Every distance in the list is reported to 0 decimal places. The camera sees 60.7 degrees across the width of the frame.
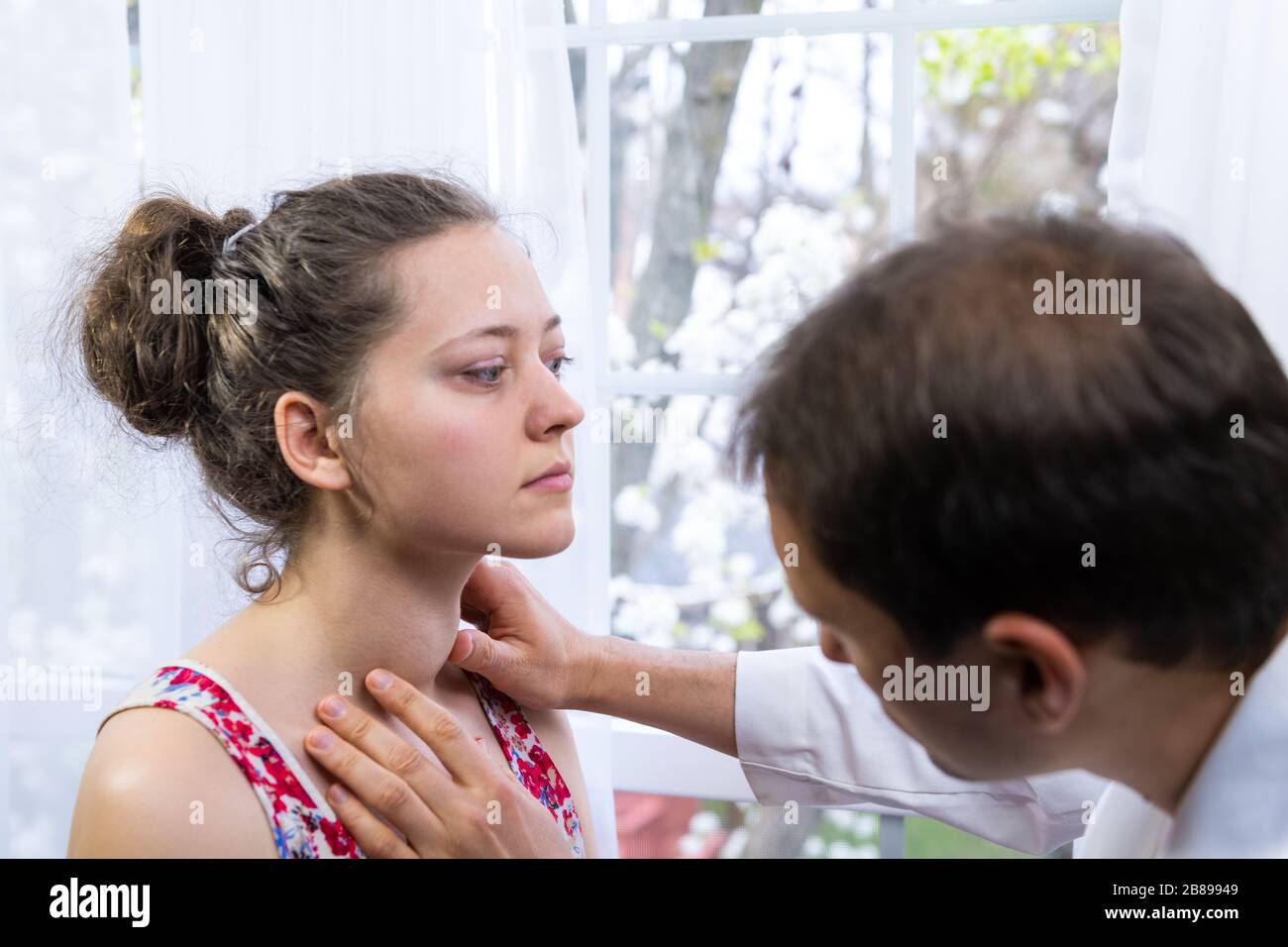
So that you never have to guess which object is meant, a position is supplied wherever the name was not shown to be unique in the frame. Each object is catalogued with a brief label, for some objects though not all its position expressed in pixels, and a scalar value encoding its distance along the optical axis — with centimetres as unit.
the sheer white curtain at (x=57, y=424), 188
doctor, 69
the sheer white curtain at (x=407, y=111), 169
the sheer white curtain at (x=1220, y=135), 145
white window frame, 174
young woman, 106
